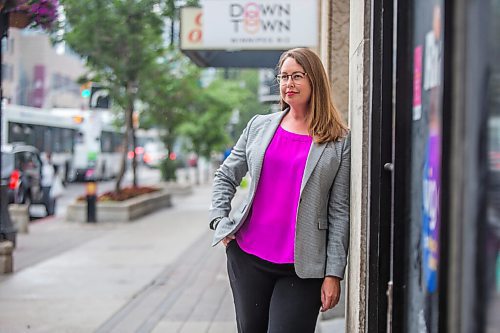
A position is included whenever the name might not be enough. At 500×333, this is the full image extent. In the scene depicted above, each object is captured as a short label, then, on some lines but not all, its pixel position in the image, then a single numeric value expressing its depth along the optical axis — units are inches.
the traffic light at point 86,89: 720.1
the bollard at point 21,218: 574.6
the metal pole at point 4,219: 414.5
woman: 130.3
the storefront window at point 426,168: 89.7
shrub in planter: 1114.7
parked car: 728.3
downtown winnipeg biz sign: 349.4
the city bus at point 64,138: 1182.9
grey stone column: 135.4
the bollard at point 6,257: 375.0
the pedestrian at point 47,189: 754.1
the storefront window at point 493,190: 68.3
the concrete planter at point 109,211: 665.0
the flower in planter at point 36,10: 292.7
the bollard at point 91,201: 647.1
